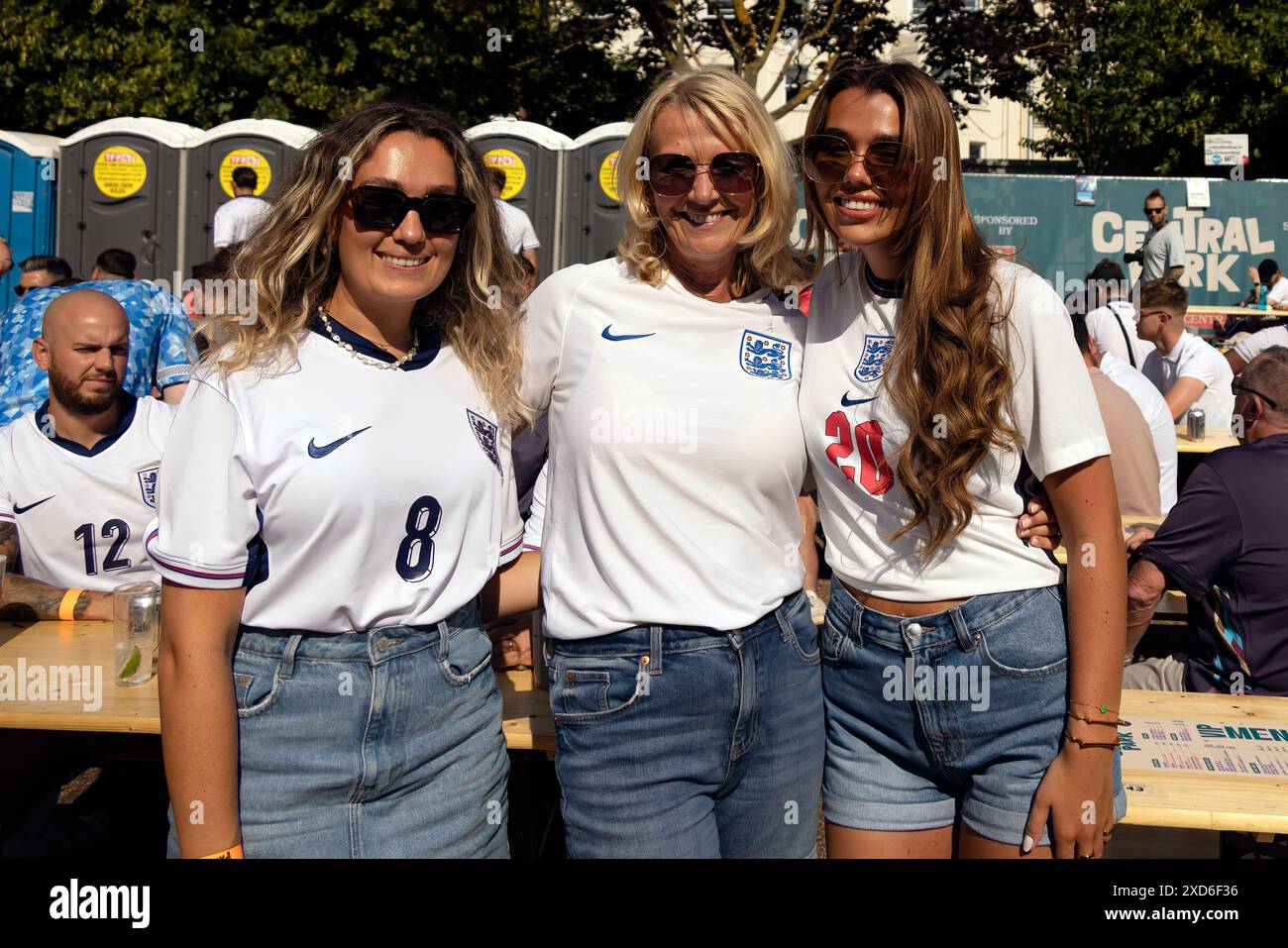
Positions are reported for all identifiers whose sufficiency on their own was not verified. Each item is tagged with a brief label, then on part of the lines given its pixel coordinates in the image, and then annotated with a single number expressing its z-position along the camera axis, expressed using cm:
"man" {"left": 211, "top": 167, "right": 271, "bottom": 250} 1023
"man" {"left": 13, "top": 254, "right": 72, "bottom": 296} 962
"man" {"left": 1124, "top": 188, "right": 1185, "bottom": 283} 1455
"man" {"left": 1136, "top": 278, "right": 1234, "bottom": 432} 806
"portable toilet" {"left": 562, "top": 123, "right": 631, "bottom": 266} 1348
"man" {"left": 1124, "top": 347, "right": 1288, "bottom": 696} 379
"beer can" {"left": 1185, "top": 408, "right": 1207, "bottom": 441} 732
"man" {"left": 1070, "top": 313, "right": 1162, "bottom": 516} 558
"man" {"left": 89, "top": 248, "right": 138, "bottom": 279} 892
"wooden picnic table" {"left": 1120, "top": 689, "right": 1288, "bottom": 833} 275
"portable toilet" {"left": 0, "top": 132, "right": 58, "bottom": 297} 1404
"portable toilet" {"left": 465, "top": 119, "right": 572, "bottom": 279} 1360
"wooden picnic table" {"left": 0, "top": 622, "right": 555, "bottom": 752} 290
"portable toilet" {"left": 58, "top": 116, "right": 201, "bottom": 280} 1397
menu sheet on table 301
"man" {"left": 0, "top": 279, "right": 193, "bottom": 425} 554
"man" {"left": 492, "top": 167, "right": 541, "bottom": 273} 959
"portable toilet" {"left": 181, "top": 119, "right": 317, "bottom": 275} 1372
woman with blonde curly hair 197
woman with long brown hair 210
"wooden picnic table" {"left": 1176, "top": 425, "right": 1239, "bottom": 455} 704
